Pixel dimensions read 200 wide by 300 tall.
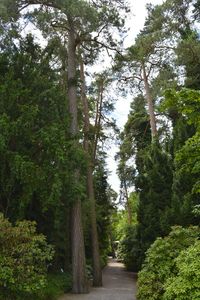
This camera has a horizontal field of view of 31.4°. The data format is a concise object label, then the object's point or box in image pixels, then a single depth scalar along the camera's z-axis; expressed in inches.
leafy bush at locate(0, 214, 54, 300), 297.6
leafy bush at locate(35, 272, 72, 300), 408.8
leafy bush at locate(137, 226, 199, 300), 331.6
